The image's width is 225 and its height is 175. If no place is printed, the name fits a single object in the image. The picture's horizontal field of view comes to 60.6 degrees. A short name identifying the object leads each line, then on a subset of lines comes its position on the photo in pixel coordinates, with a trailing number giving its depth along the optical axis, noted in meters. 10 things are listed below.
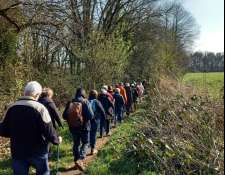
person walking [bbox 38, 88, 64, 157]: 4.73
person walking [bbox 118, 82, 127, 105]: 10.19
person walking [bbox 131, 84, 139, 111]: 12.58
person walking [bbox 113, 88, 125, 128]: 9.11
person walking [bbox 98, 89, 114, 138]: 7.23
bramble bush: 3.16
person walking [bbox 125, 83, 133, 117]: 11.37
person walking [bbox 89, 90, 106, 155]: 5.86
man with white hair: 3.02
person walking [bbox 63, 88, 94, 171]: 4.84
